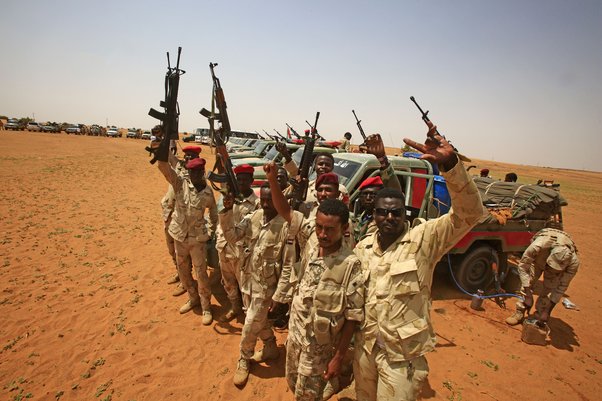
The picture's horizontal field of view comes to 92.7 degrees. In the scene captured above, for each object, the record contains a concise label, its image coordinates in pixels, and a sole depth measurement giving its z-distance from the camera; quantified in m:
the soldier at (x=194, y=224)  4.00
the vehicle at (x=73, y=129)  43.32
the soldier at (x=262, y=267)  3.06
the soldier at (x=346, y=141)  11.84
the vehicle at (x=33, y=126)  39.38
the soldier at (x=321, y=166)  3.69
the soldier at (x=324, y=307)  2.02
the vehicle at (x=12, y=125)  37.91
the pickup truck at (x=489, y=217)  5.11
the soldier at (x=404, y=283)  1.76
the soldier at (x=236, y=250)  3.54
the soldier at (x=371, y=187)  3.28
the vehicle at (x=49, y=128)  40.78
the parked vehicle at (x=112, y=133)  46.31
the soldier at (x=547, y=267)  4.25
